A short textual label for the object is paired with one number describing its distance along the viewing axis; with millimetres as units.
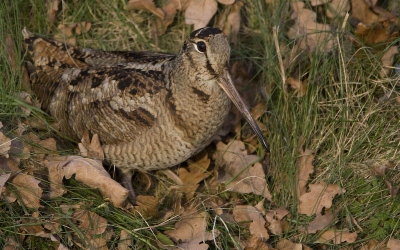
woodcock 7746
